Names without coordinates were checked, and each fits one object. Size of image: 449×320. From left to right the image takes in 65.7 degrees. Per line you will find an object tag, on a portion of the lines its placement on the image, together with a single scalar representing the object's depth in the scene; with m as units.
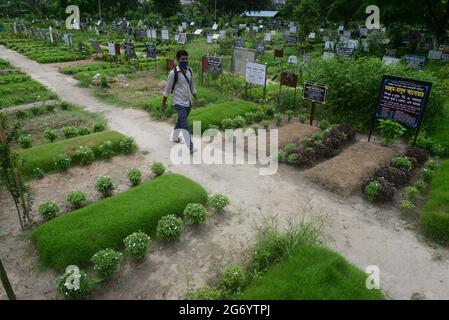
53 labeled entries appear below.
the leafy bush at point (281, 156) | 8.36
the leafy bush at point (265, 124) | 10.46
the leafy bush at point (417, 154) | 8.34
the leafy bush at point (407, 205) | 6.52
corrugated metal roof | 65.00
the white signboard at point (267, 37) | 30.72
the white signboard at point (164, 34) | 29.09
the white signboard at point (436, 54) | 21.45
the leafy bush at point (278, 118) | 10.85
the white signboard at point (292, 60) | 17.09
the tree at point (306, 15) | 29.31
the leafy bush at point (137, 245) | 4.98
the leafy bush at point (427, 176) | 7.52
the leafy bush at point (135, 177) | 7.14
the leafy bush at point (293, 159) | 8.12
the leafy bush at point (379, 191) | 6.70
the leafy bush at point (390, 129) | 8.70
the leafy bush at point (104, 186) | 6.71
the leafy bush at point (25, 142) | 8.95
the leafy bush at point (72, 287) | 4.34
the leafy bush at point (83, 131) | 9.78
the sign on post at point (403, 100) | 8.23
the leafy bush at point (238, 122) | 10.45
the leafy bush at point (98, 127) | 9.99
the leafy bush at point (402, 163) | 7.75
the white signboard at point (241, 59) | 14.55
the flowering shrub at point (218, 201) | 6.25
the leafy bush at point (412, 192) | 6.89
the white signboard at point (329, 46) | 24.44
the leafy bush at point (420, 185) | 7.19
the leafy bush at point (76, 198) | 6.35
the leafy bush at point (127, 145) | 8.73
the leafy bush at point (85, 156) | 8.11
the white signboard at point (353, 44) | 23.41
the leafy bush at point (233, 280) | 4.53
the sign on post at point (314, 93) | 10.03
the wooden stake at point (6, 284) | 3.69
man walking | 8.01
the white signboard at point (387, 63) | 11.18
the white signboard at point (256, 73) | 12.25
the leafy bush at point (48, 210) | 5.99
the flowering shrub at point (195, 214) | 5.86
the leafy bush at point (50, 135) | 9.23
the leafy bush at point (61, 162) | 7.75
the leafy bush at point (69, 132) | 9.59
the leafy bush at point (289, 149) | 8.62
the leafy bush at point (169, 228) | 5.43
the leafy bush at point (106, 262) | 4.64
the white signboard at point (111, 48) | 18.91
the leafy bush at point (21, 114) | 11.14
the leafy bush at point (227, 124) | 10.40
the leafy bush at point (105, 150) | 8.45
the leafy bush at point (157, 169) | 7.54
